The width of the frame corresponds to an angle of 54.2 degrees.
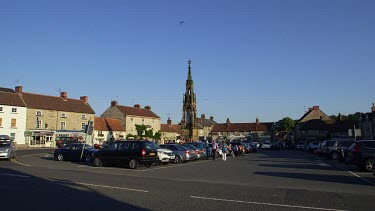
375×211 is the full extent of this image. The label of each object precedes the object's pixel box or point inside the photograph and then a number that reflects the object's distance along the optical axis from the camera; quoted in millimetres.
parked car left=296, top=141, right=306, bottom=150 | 60725
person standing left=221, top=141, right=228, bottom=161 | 29312
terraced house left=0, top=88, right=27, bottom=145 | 57281
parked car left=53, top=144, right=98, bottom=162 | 26844
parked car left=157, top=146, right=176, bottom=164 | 23766
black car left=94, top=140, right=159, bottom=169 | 20906
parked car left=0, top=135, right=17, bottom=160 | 26059
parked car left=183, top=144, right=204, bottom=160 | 28547
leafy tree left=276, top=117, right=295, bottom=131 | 140500
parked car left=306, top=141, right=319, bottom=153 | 44444
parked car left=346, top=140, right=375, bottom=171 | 19391
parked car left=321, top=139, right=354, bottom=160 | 29781
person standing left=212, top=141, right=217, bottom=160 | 31217
